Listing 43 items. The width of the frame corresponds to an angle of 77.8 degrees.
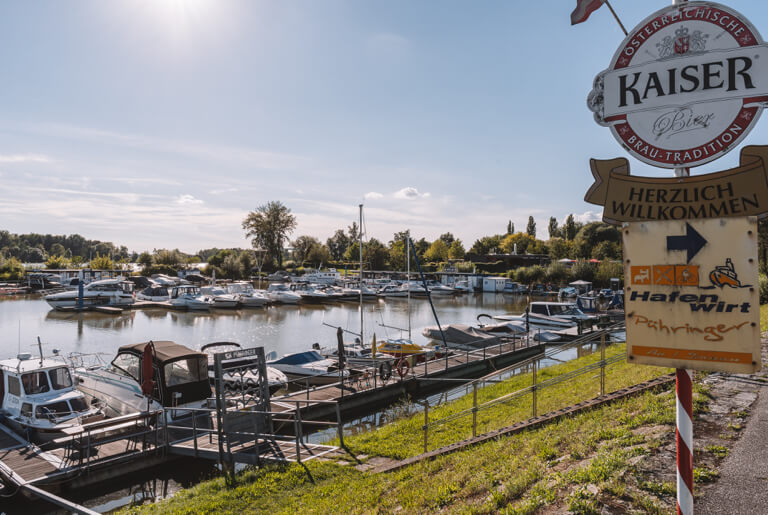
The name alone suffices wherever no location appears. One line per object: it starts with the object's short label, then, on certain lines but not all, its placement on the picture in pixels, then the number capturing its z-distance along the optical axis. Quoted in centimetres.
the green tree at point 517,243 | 13425
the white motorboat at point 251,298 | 6284
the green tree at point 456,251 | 13638
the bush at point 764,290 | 2277
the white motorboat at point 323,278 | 9294
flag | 453
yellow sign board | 288
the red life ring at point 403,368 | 2098
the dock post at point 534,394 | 946
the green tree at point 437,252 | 13600
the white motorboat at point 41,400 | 1399
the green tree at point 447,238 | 16088
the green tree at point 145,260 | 10906
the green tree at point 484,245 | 13750
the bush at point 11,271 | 9185
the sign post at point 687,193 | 293
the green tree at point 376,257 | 11931
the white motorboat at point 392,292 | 7581
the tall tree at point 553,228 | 14512
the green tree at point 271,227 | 11512
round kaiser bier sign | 312
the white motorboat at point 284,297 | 6675
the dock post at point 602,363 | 956
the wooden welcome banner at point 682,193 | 296
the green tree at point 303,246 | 13138
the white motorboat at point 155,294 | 6519
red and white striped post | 297
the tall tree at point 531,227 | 15050
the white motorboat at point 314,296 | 6944
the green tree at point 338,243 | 15350
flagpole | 355
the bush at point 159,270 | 10356
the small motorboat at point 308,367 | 2200
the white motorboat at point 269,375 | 1809
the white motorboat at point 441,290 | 8075
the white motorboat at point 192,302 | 5916
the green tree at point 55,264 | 10919
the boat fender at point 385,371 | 2042
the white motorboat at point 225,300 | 6116
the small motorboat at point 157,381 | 1520
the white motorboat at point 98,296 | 5811
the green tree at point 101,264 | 10200
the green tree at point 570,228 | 12781
